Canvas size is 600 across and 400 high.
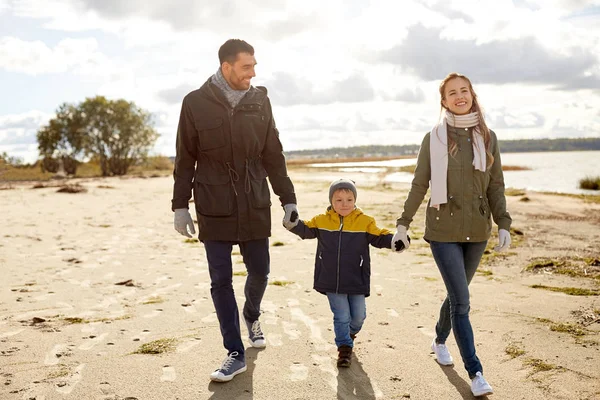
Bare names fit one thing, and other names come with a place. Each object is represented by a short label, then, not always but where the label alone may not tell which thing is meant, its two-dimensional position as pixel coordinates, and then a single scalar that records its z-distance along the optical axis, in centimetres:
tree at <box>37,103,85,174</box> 4350
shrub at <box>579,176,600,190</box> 2993
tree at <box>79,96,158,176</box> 4350
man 420
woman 395
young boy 435
